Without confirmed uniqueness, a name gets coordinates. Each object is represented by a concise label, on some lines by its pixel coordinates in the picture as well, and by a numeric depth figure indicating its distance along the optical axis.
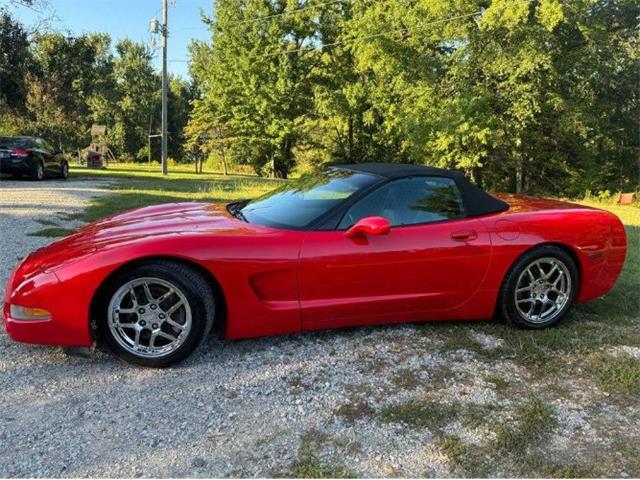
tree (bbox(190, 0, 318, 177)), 31.48
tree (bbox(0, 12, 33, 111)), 19.08
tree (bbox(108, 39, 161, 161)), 51.34
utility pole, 23.72
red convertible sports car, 3.17
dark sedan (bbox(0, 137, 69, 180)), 15.09
